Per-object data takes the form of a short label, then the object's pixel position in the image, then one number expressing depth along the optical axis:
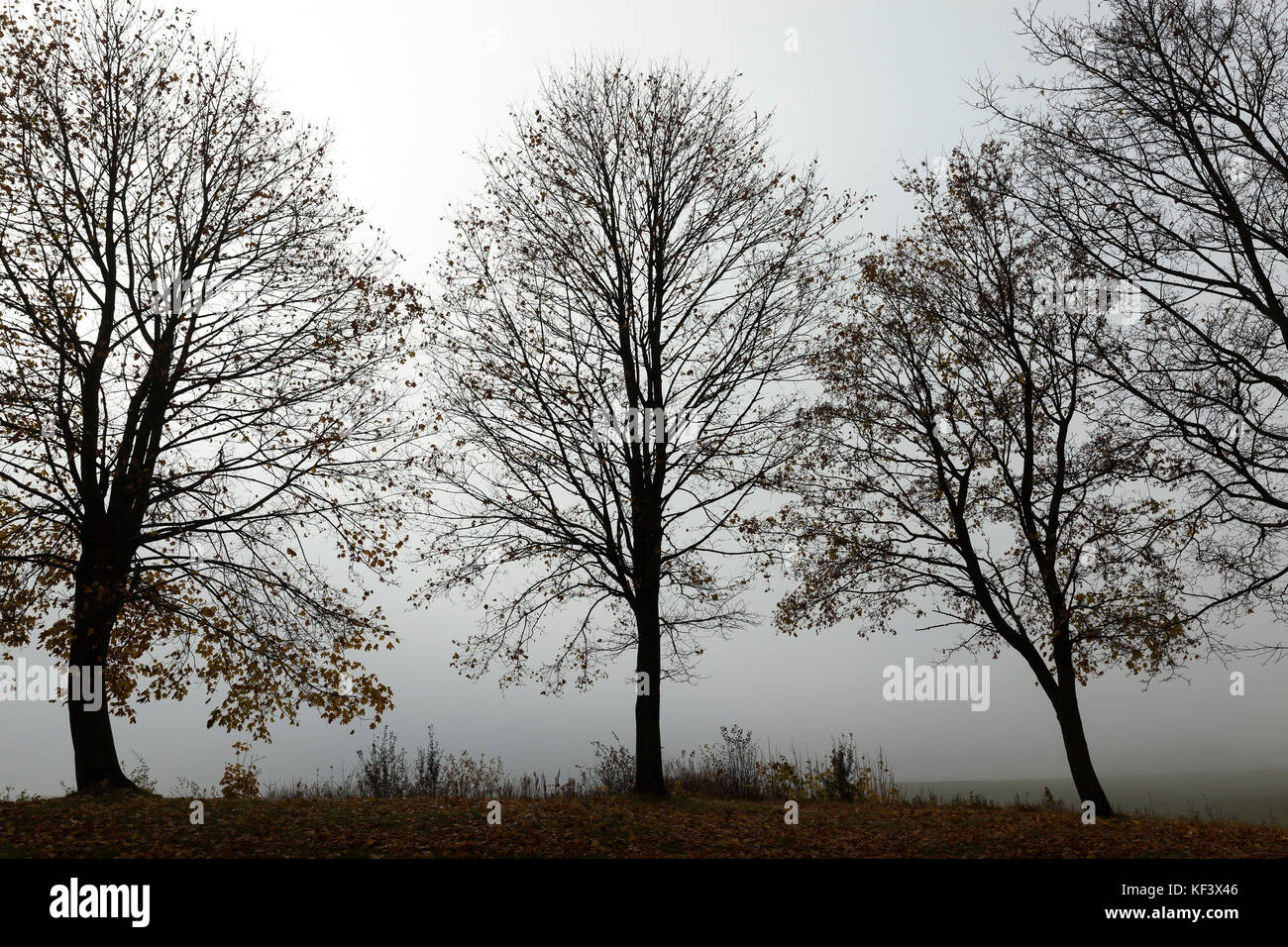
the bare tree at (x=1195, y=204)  12.75
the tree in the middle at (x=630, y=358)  15.97
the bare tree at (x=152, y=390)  13.55
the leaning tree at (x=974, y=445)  16.45
